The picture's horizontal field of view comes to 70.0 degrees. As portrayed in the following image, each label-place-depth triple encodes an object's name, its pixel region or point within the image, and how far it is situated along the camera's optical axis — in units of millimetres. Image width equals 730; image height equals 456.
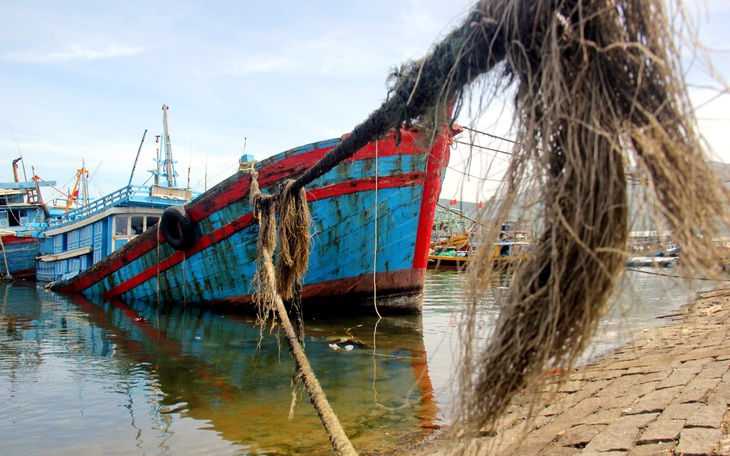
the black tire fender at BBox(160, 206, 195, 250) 12266
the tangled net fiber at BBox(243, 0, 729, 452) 1528
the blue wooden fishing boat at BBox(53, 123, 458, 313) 10844
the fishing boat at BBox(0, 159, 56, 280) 29312
